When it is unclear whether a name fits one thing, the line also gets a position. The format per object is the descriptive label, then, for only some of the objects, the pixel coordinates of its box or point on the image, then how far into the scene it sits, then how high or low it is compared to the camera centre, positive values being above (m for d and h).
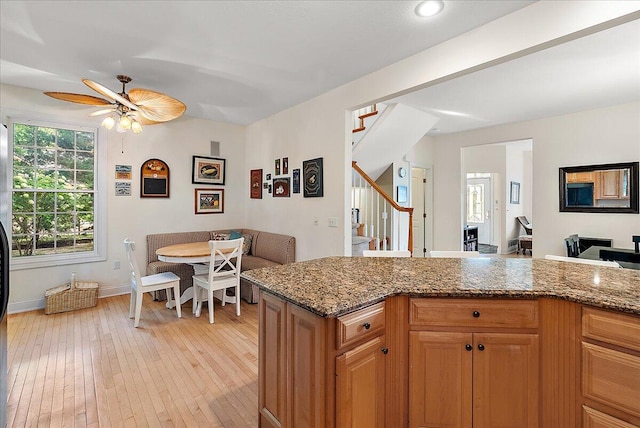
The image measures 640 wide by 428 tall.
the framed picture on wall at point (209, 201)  5.19 +0.19
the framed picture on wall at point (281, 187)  4.63 +0.38
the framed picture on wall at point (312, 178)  3.95 +0.45
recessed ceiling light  2.11 +1.44
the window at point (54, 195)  3.82 +0.23
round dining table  3.47 -0.50
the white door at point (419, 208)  6.34 +0.09
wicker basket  3.72 -1.06
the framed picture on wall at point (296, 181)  4.37 +0.45
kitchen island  1.31 -0.65
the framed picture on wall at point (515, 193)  8.23 +0.54
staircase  4.89 -0.09
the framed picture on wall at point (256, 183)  5.27 +0.50
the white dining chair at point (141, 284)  3.26 -0.79
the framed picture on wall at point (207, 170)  5.12 +0.72
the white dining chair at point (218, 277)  3.42 -0.77
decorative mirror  4.26 +0.36
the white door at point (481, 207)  8.70 +0.17
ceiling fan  2.86 +1.10
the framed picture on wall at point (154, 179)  4.64 +0.51
